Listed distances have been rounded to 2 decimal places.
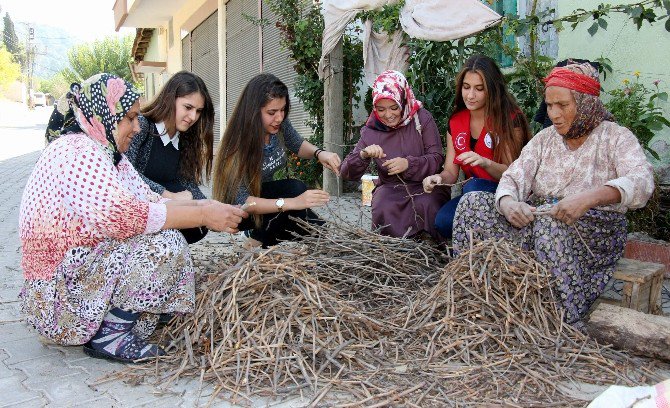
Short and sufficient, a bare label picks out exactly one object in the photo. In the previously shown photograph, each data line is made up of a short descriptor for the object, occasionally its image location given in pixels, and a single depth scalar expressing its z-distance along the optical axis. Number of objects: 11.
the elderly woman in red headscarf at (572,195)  2.69
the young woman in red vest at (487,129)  3.57
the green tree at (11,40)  79.06
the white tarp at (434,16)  4.53
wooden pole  6.73
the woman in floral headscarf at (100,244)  2.45
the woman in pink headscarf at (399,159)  3.80
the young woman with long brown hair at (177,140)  3.54
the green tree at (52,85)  79.39
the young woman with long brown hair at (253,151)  3.75
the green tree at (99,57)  49.56
